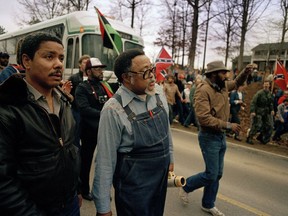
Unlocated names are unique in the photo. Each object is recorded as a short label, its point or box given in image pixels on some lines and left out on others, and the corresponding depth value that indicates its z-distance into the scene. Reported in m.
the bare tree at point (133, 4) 20.67
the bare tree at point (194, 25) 18.23
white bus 9.60
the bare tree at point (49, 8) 24.34
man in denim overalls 1.92
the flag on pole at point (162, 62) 9.77
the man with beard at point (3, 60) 4.93
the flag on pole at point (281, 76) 9.29
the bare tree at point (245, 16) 17.47
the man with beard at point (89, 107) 3.63
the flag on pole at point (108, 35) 4.10
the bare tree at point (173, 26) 22.40
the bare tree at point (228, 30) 18.33
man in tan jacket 3.27
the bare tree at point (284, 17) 17.89
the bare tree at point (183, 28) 22.46
